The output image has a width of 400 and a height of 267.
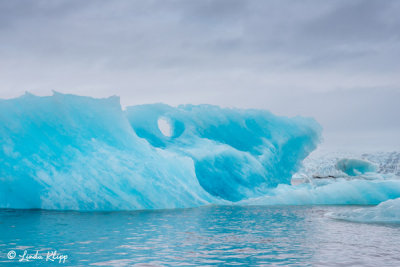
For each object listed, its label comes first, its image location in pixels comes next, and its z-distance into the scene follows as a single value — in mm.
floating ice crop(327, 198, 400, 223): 14055
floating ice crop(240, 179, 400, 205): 23234
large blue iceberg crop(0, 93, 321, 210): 15711
